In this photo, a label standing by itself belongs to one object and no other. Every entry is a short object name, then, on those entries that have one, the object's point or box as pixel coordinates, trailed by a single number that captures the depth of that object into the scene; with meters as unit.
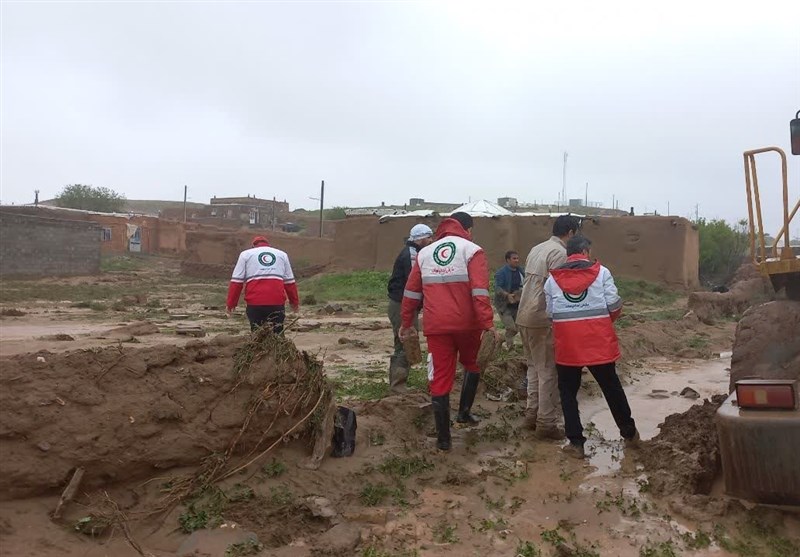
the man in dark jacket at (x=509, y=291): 9.29
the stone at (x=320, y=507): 3.74
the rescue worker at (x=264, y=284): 6.74
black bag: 4.59
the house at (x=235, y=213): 57.88
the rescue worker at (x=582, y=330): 4.89
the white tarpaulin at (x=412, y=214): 24.15
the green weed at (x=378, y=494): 4.06
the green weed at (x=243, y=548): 3.35
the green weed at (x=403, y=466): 4.48
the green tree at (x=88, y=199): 62.47
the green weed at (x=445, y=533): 3.62
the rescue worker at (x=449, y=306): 4.99
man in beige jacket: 5.44
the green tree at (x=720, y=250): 28.48
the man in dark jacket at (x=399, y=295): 6.47
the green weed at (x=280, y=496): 3.81
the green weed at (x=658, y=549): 3.42
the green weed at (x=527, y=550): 3.42
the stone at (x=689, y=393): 7.18
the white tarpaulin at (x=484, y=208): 28.79
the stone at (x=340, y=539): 3.44
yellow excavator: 3.27
